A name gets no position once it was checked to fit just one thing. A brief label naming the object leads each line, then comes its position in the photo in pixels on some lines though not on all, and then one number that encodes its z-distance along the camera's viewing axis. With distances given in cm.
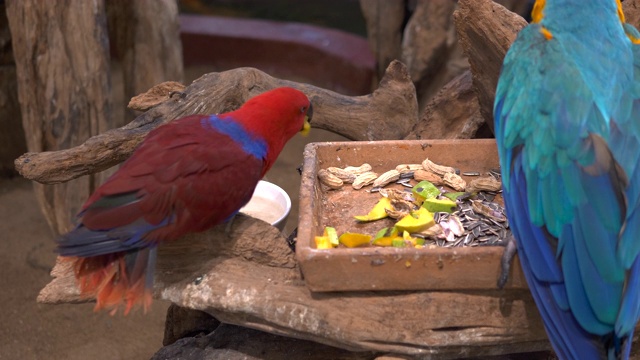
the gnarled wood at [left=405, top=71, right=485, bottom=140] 215
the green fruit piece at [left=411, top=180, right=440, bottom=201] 189
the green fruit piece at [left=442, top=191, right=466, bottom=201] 190
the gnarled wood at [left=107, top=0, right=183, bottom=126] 263
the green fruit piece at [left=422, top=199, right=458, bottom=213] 187
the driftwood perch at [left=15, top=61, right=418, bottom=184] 191
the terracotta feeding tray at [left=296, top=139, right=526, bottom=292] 172
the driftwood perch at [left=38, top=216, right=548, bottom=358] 176
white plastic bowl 207
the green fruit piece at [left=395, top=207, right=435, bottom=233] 182
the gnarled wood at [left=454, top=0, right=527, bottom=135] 199
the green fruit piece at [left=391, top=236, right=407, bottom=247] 179
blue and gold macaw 168
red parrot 172
